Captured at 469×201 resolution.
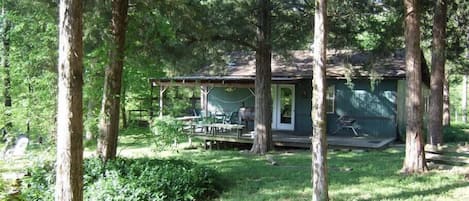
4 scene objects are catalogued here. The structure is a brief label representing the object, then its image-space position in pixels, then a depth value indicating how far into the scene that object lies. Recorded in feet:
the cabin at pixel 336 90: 55.83
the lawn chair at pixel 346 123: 57.72
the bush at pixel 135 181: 23.65
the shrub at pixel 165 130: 40.91
